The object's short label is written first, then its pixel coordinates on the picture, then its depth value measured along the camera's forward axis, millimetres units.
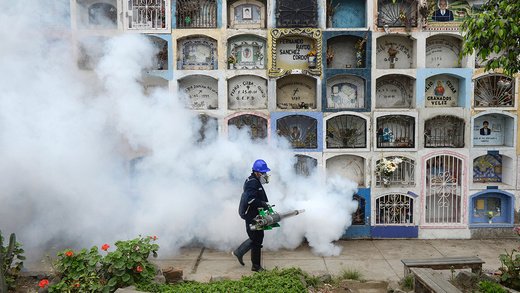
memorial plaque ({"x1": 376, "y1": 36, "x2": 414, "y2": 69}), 10891
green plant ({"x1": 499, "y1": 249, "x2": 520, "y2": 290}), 6949
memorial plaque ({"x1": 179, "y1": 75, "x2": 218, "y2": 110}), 10812
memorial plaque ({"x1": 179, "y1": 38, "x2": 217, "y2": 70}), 10812
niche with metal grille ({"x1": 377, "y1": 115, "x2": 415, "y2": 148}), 10680
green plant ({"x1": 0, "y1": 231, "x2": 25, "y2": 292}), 6723
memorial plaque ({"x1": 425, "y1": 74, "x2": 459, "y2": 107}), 10883
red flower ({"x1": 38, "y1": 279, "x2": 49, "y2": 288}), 6242
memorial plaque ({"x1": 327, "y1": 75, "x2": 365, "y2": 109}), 10868
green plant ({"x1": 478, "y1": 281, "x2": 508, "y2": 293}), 6266
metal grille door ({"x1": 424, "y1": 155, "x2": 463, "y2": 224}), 10562
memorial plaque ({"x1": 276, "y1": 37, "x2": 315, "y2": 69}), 10852
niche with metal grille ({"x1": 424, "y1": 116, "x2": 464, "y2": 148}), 10797
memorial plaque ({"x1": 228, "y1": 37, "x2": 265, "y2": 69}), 10820
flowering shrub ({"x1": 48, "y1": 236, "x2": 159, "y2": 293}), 6363
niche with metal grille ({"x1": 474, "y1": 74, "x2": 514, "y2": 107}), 10578
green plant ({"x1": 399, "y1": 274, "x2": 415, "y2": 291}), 7297
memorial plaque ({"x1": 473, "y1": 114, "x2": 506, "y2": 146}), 10828
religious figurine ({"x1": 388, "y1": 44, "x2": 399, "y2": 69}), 10709
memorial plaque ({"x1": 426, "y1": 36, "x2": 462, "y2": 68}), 10914
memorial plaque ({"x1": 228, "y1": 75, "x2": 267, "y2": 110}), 10859
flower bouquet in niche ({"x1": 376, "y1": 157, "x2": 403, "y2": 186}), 10258
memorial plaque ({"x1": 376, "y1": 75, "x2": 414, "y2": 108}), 10930
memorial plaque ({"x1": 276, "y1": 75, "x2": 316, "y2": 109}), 10977
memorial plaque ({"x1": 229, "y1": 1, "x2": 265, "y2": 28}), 10836
